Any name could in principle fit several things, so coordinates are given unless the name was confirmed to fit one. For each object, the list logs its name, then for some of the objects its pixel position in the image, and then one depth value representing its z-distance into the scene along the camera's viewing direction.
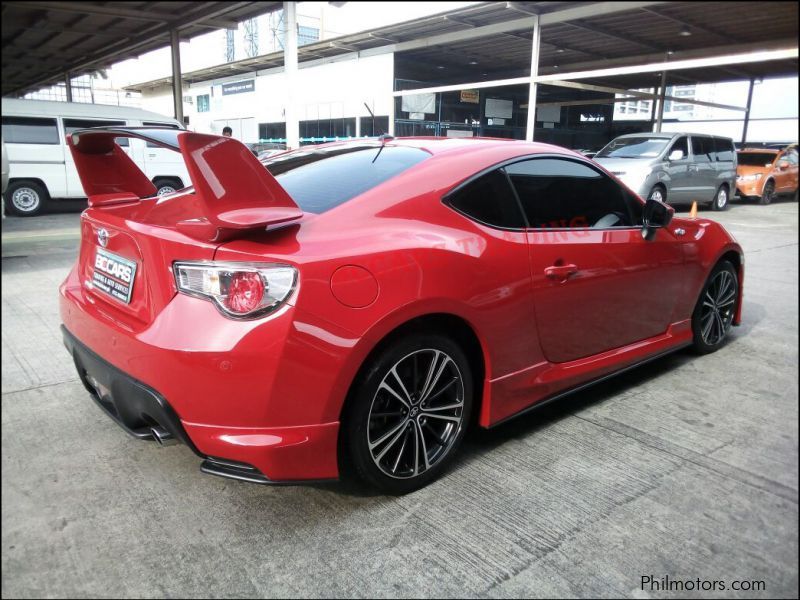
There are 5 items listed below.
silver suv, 12.27
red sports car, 1.95
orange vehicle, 13.97
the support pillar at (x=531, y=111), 11.74
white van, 11.29
